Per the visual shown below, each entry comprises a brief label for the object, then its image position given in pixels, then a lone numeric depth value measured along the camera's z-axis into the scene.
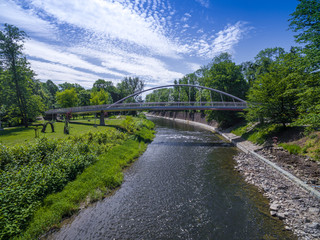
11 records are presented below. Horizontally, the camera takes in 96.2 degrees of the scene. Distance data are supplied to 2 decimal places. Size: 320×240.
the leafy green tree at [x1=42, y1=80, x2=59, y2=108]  103.24
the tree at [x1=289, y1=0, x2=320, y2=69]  10.86
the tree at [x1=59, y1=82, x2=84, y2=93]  97.88
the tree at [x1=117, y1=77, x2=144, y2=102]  88.81
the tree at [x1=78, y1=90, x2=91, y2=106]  75.73
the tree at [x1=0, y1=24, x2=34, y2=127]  30.48
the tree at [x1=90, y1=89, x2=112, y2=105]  61.84
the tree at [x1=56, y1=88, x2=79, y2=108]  59.27
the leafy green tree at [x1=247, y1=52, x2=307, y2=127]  18.12
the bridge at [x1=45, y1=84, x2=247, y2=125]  30.28
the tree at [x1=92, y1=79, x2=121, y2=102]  94.25
